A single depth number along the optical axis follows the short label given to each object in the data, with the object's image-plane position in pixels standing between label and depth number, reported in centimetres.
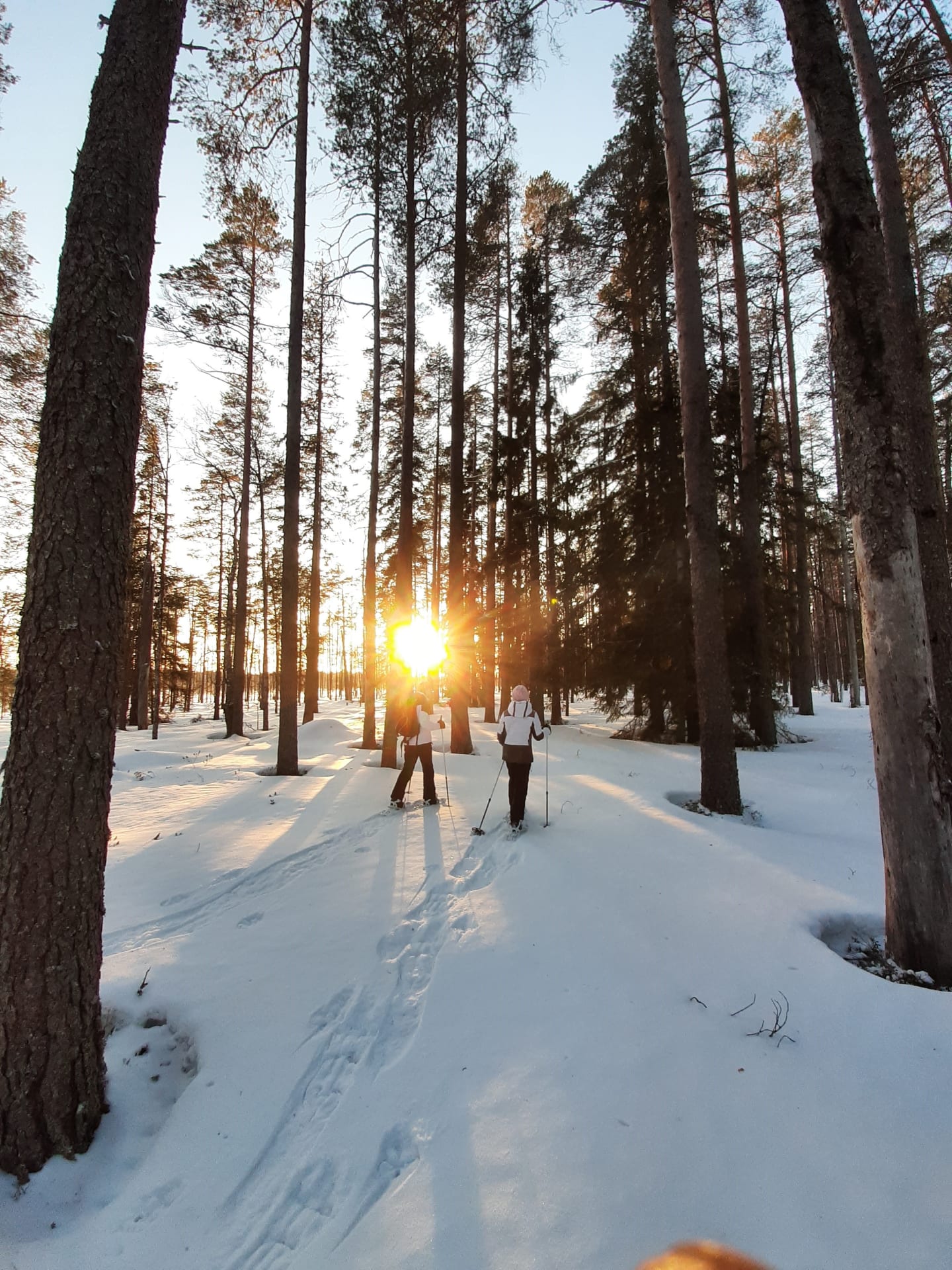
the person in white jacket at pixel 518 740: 640
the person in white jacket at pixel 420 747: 761
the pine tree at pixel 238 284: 1354
